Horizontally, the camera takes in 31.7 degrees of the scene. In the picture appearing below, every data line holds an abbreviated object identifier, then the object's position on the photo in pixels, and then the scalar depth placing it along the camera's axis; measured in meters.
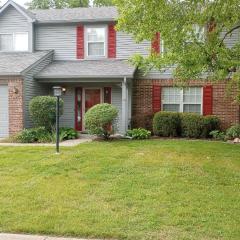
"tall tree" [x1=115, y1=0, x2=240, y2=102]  10.87
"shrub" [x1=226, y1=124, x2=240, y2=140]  16.38
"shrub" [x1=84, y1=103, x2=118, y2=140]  15.42
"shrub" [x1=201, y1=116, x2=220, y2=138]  16.97
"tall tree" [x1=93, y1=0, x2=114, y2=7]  35.78
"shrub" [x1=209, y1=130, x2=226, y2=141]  16.59
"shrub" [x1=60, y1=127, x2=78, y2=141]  16.55
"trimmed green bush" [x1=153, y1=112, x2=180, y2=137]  17.09
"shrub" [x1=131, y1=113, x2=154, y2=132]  18.28
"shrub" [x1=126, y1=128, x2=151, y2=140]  16.78
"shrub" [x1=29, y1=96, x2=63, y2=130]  16.59
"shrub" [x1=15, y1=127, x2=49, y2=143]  15.64
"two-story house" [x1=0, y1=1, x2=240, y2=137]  17.50
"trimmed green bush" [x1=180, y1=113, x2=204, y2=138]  16.92
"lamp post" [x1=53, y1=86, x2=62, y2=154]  12.16
